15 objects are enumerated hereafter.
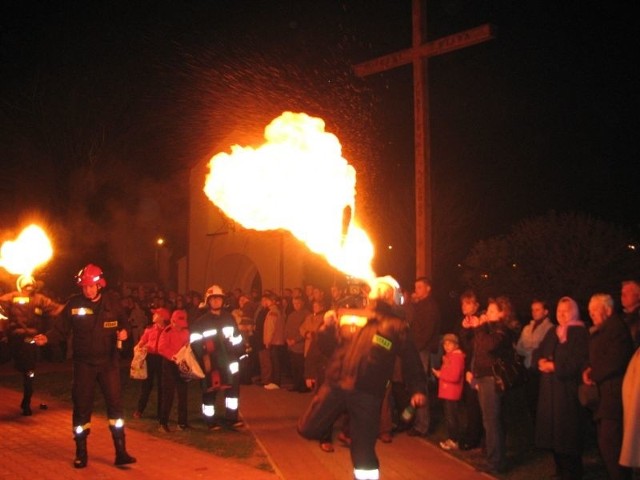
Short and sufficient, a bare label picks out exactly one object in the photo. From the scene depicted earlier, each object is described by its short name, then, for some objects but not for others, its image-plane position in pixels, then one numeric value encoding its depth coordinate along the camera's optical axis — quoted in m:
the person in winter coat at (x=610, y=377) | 6.61
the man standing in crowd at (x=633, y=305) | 7.09
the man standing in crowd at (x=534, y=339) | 9.16
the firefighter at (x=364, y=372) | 5.81
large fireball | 9.28
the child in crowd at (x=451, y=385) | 8.93
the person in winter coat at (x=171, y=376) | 10.00
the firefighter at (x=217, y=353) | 9.98
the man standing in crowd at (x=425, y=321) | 10.09
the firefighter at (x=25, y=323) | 10.94
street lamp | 34.22
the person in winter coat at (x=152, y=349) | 10.87
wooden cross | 10.74
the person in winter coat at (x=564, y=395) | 7.12
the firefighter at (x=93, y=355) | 7.93
